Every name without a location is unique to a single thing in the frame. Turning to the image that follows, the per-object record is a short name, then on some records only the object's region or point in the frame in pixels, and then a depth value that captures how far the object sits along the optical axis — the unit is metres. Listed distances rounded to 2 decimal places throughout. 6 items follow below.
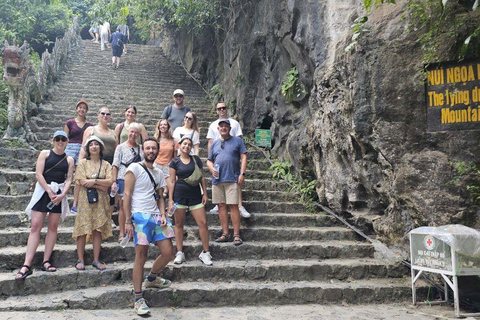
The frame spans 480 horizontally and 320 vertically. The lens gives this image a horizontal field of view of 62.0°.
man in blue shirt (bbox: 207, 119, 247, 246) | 5.49
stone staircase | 4.25
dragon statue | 7.05
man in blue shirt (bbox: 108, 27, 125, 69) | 13.25
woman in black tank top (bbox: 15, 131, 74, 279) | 4.31
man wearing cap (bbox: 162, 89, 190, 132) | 6.61
